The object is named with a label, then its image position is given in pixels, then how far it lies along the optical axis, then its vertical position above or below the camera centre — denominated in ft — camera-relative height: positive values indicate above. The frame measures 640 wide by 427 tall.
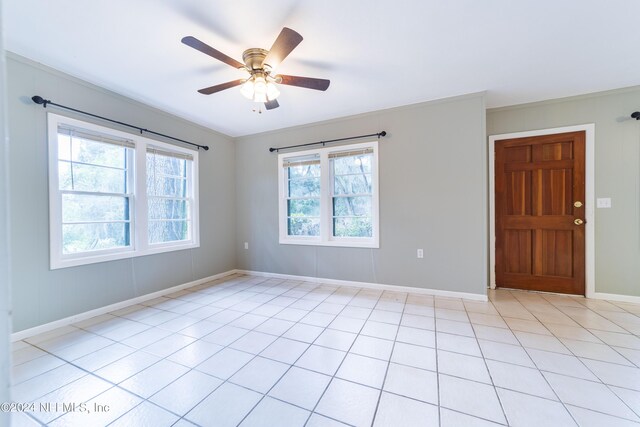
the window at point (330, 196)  12.40 +0.80
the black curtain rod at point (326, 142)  11.77 +3.57
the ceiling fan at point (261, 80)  6.93 +3.89
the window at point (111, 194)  8.52 +0.75
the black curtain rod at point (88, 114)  7.86 +3.52
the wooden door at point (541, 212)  10.67 -0.09
